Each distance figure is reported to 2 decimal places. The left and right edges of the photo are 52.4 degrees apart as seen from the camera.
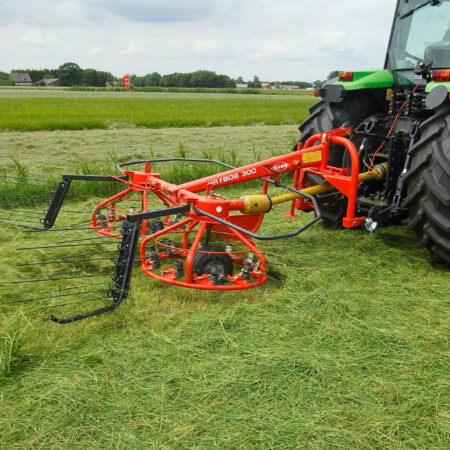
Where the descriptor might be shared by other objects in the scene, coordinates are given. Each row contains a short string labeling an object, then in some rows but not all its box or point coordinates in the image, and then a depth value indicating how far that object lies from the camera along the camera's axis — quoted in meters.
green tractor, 3.00
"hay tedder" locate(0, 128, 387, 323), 2.67
